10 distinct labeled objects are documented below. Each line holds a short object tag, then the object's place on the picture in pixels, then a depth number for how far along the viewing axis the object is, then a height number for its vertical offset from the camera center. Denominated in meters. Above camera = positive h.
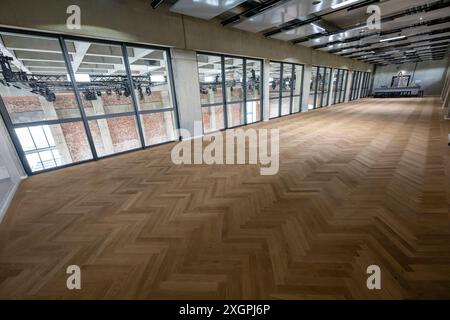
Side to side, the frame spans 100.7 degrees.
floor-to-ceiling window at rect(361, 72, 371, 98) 16.98 +0.12
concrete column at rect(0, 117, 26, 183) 2.97 -0.78
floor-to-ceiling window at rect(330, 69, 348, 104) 12.09 +0.14
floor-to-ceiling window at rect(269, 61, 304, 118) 8.05 +0.10
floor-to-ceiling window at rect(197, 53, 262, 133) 6.38 +0.00
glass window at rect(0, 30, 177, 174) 3.57 +0.11
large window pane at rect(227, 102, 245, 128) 6.68 -0.72
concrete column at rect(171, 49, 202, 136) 4.81 +0.28
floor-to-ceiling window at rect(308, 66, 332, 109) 10.13 +0.07
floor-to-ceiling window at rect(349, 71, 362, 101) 14.66 +0.02
